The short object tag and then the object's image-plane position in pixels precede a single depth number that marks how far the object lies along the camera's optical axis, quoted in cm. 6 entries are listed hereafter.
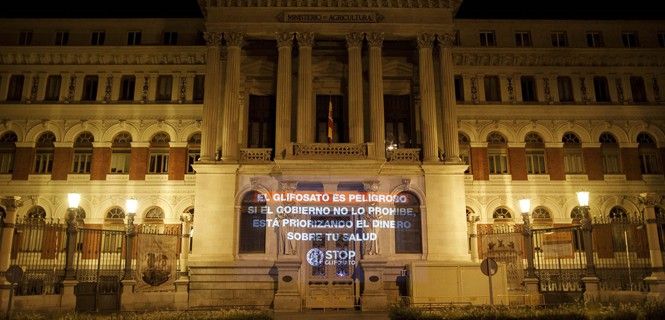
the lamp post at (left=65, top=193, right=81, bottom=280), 2316
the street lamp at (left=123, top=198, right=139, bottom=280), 2558
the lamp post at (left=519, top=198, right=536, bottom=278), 2589
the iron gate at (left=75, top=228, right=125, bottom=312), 2436
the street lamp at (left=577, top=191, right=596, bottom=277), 2330
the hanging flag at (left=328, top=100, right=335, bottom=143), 3178
